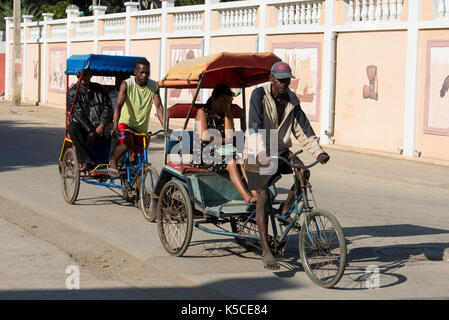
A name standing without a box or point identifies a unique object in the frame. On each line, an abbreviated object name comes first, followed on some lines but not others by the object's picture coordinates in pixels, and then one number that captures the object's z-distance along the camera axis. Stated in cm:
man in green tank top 1076
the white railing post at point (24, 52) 4475
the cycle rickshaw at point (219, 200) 705
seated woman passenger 859
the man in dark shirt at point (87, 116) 1139
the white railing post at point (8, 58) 4631
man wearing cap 745
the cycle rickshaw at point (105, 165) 1052
